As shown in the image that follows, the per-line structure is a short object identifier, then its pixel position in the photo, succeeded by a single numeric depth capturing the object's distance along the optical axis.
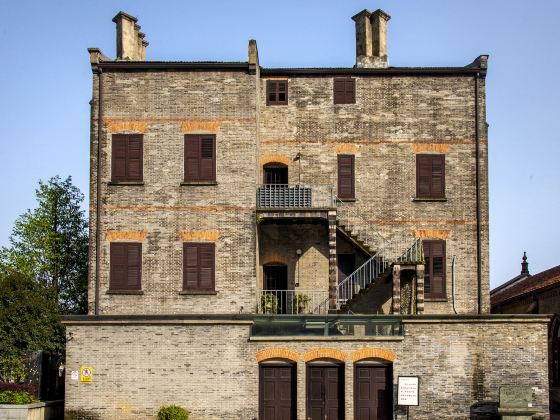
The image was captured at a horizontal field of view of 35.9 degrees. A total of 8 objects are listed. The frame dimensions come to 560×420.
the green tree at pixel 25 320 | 36.19
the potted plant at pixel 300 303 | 33.84
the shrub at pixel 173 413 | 28.31
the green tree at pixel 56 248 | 41.72
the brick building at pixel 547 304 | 37.58
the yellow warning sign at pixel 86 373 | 29.38
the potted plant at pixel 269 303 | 33.34
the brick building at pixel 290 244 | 29.03
